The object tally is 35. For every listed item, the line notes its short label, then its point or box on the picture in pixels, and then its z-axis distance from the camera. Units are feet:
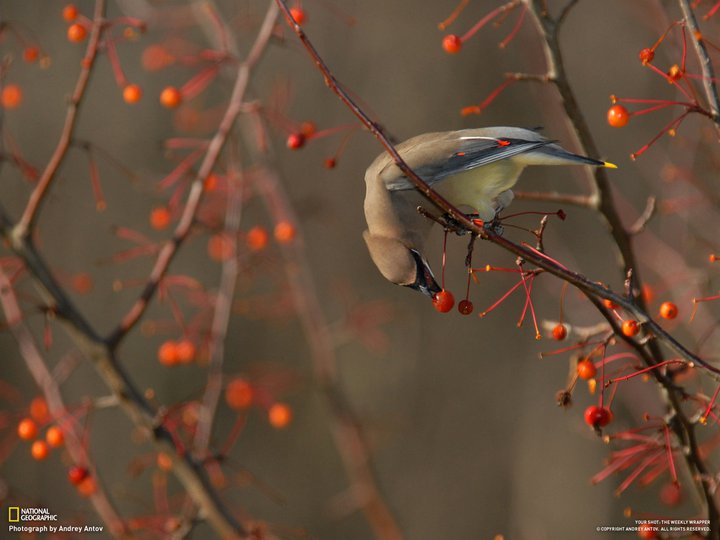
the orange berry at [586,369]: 13.39
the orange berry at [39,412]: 20.99
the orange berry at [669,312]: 13.95
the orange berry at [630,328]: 12.17
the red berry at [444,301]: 12.57
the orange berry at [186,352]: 21.09
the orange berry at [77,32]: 17.81
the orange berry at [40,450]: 19.12
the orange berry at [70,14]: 17.87
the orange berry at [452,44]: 15.29
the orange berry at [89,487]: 19.05
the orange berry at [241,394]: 23.27
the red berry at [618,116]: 14.23
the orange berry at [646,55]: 12.80
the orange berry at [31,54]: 18.42
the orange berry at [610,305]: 11.76
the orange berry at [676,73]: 12.26
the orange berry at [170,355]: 21.39
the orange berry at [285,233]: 22.61
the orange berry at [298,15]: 16.87
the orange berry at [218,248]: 25.43
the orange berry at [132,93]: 19.66
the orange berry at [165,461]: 17.06
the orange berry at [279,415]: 24.18
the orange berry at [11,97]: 21.80
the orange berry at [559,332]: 13.21
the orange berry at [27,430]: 19.12
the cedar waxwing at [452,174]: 14.57
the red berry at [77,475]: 17.75
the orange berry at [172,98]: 19.90
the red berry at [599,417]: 12.92
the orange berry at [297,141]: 16.71
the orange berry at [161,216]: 21.57
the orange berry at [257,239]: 21.91
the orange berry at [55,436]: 18.70
